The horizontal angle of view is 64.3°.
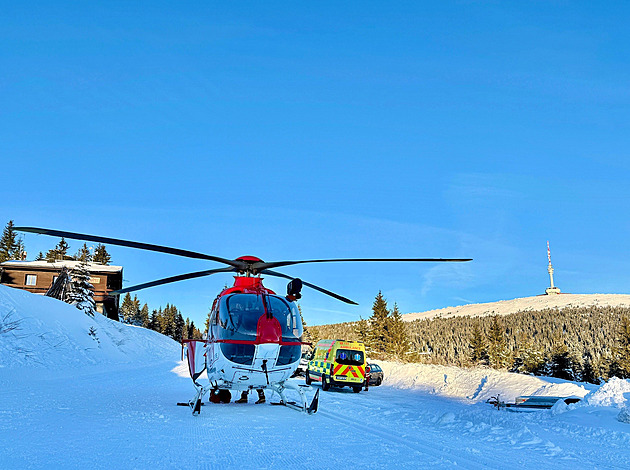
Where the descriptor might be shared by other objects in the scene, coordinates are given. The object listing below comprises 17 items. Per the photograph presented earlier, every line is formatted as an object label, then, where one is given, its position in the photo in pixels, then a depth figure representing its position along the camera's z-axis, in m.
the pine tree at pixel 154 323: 95.87
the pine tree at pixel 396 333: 62.91
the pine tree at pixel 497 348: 59.03
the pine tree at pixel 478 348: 68.69
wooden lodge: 57.91
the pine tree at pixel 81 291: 47.47
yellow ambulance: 19.88
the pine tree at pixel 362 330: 64.62
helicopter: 10.43
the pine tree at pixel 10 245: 89.31
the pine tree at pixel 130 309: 89.88
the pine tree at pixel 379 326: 63.49
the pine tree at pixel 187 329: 115.38
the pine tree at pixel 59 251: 84.81
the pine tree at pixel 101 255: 92.75
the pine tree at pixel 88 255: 89.41
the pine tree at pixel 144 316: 96.90
